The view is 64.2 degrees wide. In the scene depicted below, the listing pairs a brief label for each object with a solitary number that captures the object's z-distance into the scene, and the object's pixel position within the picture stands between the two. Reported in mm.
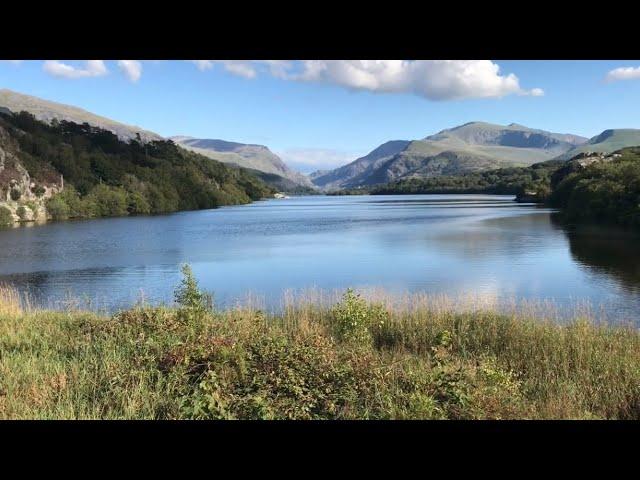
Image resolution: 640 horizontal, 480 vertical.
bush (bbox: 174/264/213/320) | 10891
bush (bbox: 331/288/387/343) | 11469
